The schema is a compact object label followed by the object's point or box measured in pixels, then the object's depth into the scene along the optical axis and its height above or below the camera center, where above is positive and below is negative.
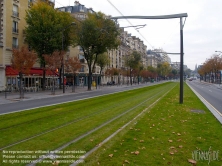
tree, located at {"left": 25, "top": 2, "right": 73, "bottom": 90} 33.78 +7.40
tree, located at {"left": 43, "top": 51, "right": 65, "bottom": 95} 30.03 +2.29
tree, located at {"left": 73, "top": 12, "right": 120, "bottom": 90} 36.16 +7.12
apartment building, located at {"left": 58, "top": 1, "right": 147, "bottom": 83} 63.92 +11.88
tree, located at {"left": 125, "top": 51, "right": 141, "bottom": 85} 72.44 +5.70
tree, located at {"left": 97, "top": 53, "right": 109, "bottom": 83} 59.53 +4.76
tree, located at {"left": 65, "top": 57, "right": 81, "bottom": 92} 34.38 +2.01
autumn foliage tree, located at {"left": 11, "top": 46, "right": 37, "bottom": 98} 23.87 +1.79
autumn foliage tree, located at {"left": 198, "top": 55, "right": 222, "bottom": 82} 79.31 +4.86
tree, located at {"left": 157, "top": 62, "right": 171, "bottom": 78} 140.38 +6.12
